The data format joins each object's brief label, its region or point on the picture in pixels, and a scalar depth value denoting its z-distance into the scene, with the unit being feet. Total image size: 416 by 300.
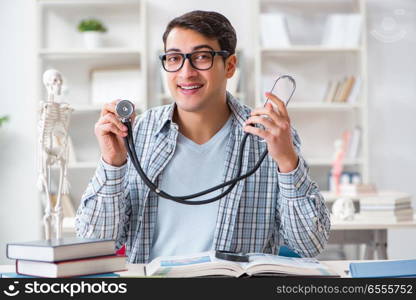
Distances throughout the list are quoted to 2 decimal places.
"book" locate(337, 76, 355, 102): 14.16
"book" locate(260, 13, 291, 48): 14.10
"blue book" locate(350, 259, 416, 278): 4.18
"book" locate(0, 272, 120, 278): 4.13
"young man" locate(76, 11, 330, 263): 5.43
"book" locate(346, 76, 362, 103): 14.07
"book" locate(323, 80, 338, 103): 14.35
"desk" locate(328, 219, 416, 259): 9.61
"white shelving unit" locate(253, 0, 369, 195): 15.10
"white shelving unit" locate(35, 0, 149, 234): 14.96
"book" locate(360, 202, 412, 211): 9.82
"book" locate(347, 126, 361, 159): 14.19
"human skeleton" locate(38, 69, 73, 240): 5.93
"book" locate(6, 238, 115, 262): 4.00
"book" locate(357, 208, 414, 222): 9.80
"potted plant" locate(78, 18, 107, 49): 14.32
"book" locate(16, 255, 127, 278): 3.96
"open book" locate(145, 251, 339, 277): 4.15
